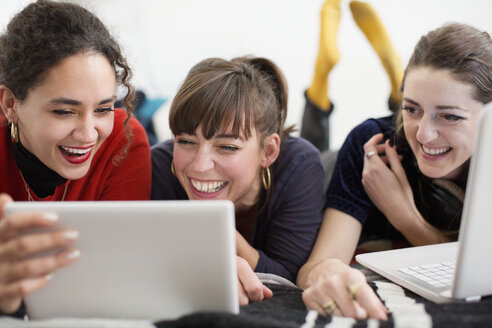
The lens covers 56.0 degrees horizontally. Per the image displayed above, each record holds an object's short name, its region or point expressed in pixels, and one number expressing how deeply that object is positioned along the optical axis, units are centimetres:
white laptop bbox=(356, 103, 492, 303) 69
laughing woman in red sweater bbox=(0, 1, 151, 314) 110
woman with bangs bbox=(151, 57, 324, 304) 127
